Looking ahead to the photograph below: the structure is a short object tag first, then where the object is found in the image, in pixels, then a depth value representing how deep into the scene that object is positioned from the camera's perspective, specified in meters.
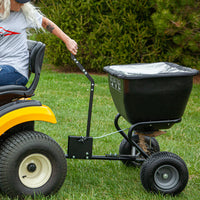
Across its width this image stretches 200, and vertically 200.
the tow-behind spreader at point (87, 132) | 4.64
